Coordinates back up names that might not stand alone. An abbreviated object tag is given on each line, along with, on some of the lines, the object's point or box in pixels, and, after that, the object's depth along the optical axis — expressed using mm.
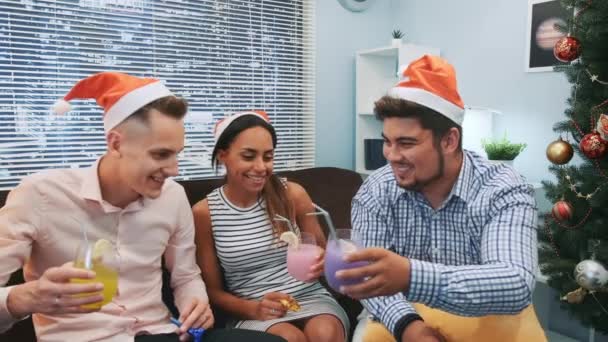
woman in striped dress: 1911
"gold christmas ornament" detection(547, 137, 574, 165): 2226
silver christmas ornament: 2117
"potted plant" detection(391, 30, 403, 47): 3391
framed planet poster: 2869
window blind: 2496
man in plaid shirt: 1245
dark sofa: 2305
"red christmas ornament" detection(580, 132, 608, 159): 2072
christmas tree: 2123
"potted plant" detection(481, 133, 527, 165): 2820
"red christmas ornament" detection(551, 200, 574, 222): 2236
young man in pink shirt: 1471
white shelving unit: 3535
